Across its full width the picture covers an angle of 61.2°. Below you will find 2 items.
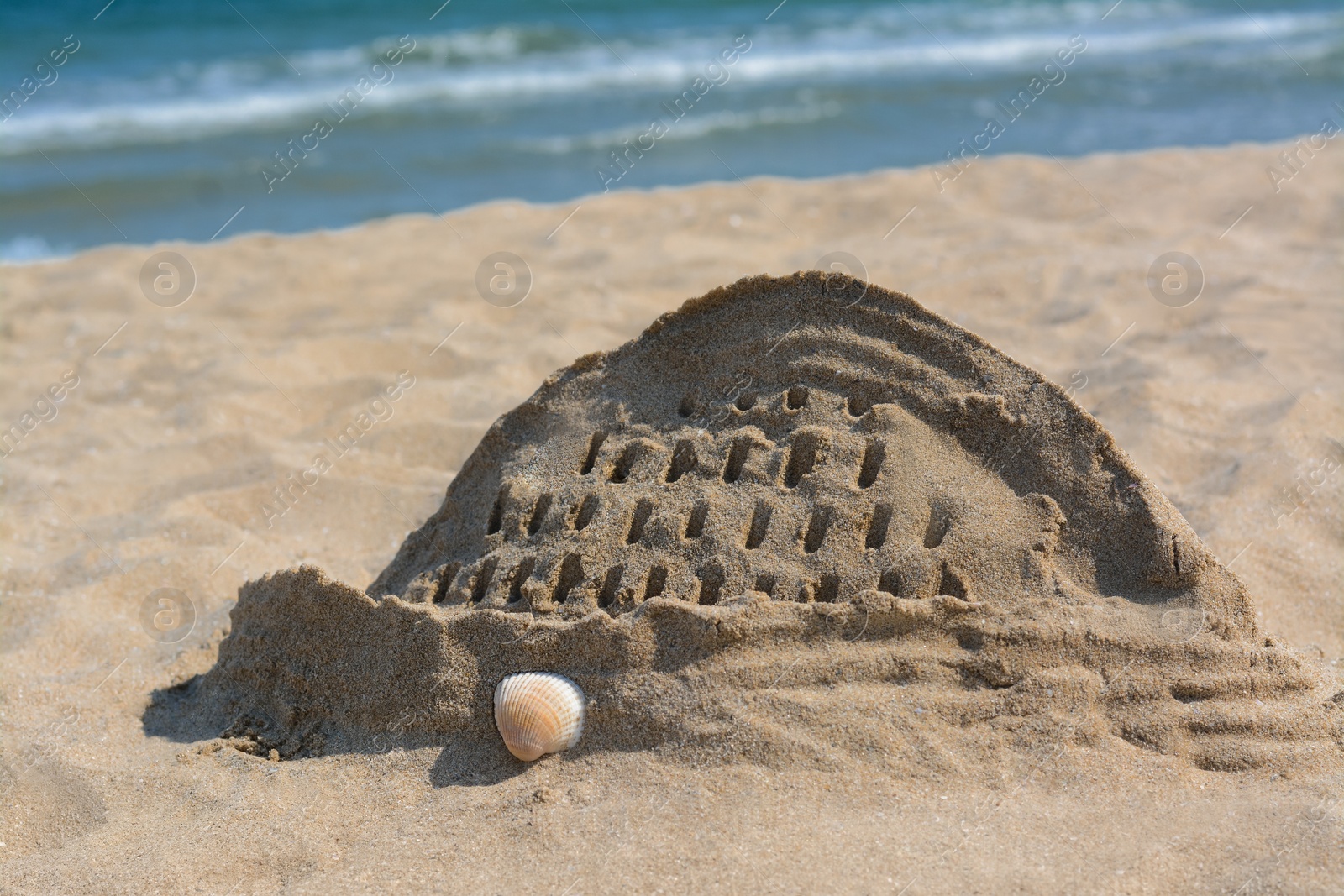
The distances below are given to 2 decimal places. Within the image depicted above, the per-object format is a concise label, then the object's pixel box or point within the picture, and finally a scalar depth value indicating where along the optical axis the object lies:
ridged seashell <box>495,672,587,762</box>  2.37
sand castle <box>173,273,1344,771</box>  2.36
